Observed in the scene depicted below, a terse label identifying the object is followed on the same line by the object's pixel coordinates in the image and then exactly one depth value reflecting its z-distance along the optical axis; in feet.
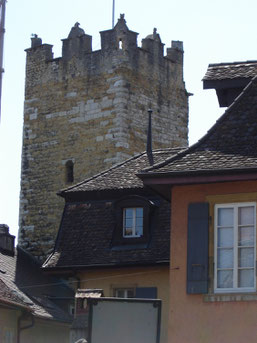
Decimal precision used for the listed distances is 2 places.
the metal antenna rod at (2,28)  75.80
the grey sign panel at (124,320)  67.21
